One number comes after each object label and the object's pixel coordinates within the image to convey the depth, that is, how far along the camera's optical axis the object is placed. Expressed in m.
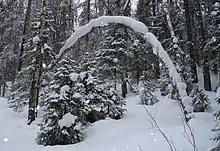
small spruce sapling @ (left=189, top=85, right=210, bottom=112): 11.73
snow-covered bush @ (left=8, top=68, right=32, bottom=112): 14.95
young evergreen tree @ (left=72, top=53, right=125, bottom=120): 10.90
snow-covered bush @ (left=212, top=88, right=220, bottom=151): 4.88
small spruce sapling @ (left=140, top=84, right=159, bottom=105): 14.73
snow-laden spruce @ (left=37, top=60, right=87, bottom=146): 8.49
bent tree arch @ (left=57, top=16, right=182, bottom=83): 6.21
